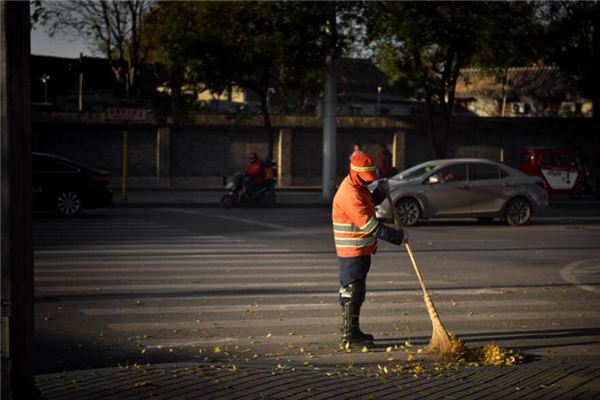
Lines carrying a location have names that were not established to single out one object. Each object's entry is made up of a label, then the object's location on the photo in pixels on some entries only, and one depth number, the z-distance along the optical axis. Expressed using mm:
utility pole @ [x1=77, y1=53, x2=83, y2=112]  54325
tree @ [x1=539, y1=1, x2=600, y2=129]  38562
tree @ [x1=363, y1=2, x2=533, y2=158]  33500
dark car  23703
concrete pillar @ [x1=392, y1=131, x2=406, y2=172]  42969
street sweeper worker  9070
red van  33406
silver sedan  22234
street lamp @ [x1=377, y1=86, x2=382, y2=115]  64162
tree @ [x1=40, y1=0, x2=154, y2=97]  57109
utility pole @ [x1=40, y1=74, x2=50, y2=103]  58288
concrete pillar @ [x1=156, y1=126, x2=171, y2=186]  40000
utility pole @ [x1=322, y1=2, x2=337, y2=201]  31266
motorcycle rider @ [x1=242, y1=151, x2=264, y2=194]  28219
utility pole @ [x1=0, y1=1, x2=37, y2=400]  5473
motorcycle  28188
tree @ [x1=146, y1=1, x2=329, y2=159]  32812
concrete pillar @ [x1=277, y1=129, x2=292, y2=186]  41875
